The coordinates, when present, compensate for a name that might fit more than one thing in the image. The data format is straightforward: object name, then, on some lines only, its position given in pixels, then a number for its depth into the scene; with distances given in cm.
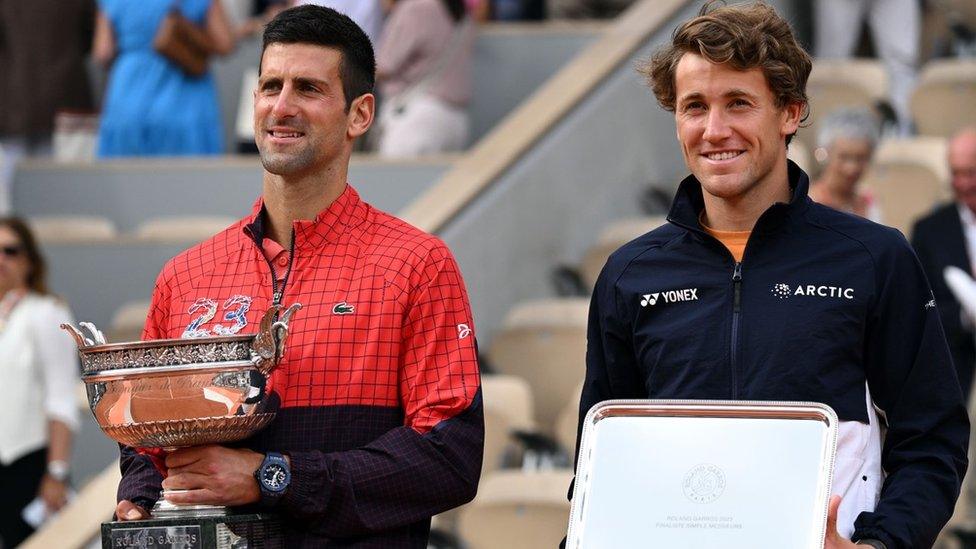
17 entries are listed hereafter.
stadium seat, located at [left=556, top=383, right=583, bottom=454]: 1355
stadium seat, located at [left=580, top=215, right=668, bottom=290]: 1650
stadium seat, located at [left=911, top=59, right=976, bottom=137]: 1777
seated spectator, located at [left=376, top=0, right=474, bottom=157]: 1816
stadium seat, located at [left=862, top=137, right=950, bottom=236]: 1612
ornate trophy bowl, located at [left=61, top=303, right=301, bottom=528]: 614
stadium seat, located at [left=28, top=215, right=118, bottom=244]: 1822
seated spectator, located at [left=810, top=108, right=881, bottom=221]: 1312
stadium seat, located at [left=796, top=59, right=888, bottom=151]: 1831
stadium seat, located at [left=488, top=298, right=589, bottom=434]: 1495
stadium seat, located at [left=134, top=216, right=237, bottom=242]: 1770
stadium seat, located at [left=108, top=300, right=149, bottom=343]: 1652
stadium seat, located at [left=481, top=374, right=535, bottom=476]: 1366
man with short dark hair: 648
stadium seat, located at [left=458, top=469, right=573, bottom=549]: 1220
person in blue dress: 1920
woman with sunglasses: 1476
